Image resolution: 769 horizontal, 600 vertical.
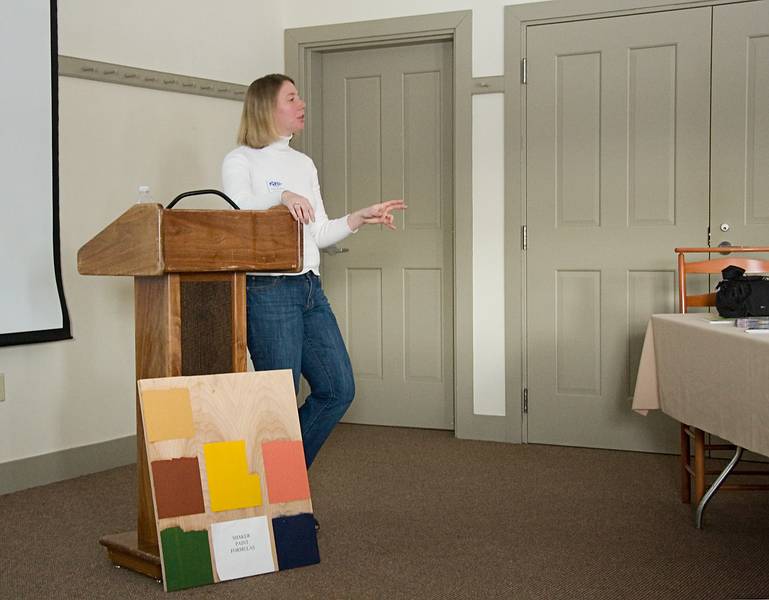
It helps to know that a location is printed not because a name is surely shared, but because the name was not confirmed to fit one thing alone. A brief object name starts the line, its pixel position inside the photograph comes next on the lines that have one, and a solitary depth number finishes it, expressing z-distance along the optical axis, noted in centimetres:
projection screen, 393
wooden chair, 352
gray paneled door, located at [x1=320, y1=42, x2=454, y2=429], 532
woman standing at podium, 313
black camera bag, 323
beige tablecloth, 284
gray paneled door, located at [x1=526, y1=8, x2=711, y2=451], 468
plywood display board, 280
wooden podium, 279
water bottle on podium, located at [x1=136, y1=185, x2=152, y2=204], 309
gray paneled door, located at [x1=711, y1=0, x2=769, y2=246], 453
